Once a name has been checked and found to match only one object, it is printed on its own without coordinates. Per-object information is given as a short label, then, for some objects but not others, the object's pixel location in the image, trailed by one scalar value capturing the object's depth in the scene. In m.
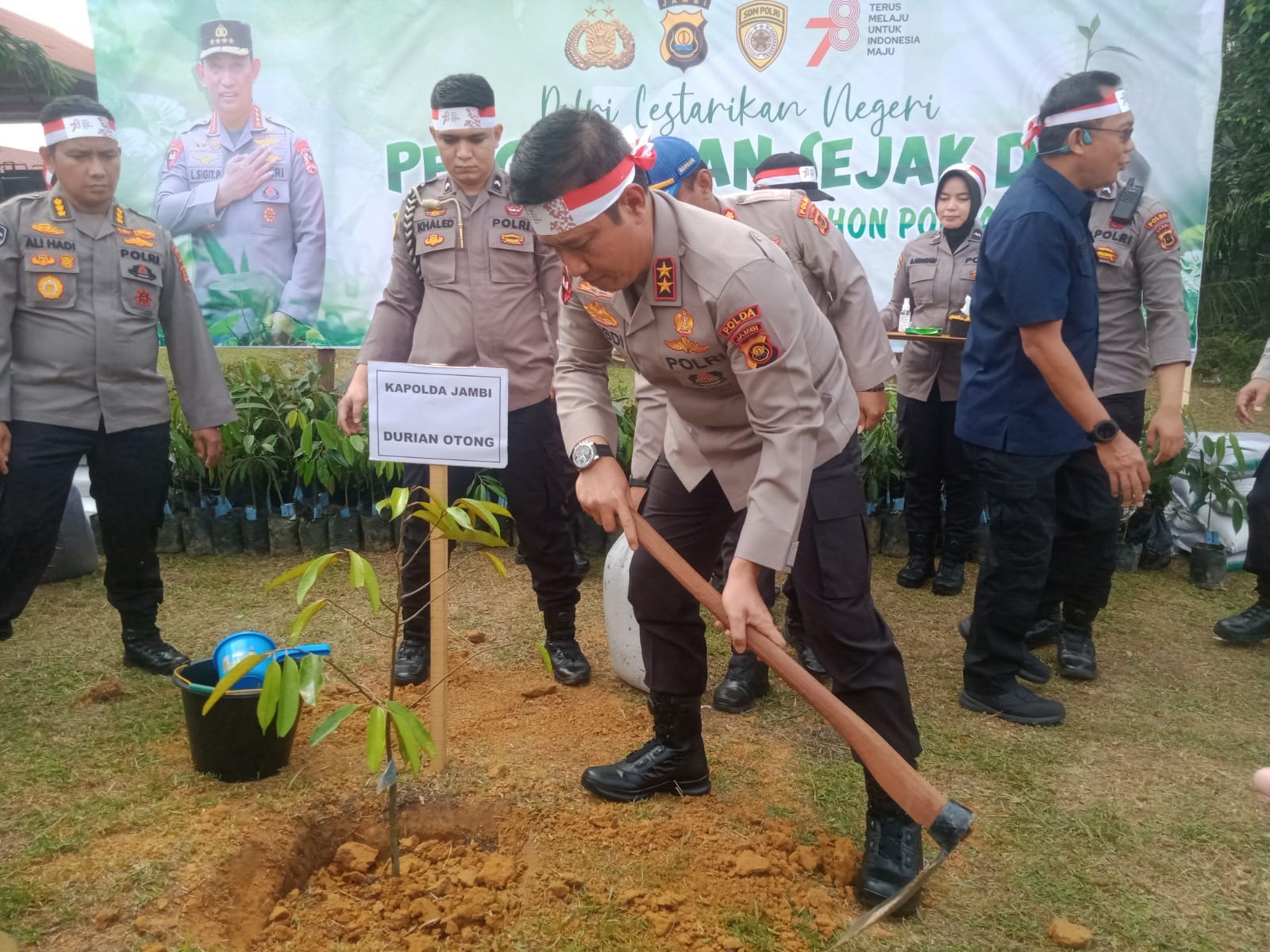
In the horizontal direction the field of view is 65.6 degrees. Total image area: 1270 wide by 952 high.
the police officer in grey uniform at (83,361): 3.51
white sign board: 2.81
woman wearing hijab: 4.87
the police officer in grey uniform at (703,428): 2.05
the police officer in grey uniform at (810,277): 3.26
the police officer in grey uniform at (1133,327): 3.82
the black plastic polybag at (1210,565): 5.03
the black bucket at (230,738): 2.87
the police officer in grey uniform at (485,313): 3.56
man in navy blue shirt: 3.09
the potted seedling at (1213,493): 5.04
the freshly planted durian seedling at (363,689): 2.06
